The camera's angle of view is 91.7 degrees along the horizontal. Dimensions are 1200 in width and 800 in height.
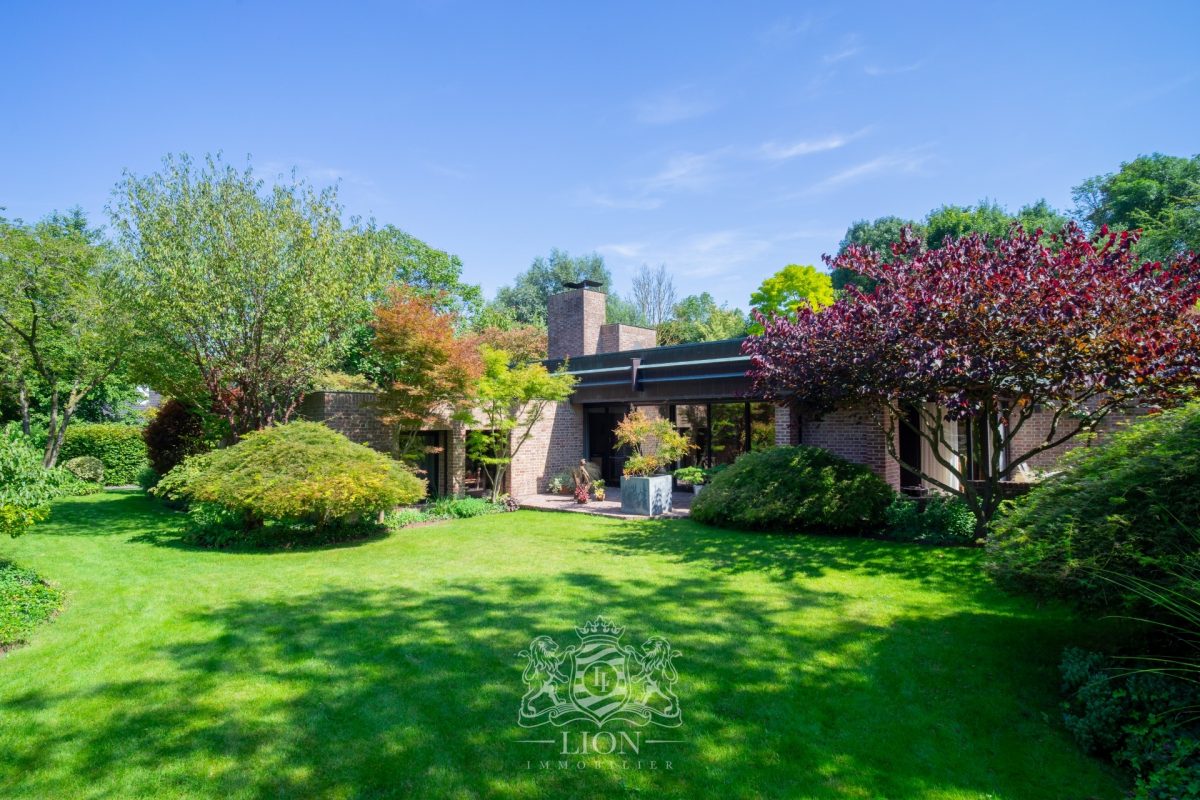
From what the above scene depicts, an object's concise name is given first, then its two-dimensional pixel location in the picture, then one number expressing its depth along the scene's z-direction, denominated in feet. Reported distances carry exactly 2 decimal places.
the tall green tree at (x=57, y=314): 45.14
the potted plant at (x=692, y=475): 44.79
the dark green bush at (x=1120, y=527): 12.22
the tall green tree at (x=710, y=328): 103.76
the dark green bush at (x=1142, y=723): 10.09
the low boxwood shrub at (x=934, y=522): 29.86
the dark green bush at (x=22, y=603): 17.69
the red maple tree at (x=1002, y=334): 22.70
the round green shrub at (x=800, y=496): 32.17
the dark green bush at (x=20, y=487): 20.58
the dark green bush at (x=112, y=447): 62.54
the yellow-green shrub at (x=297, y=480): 29.86
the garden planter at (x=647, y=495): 40.81
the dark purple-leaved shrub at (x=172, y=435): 49.73
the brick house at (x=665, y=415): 40.57
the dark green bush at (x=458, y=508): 41.83
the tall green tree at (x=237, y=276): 35.22
